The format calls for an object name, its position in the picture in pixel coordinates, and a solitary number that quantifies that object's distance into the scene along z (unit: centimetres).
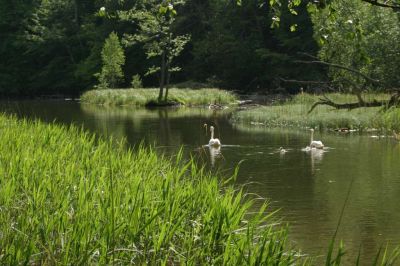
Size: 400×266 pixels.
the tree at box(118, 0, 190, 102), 5004
